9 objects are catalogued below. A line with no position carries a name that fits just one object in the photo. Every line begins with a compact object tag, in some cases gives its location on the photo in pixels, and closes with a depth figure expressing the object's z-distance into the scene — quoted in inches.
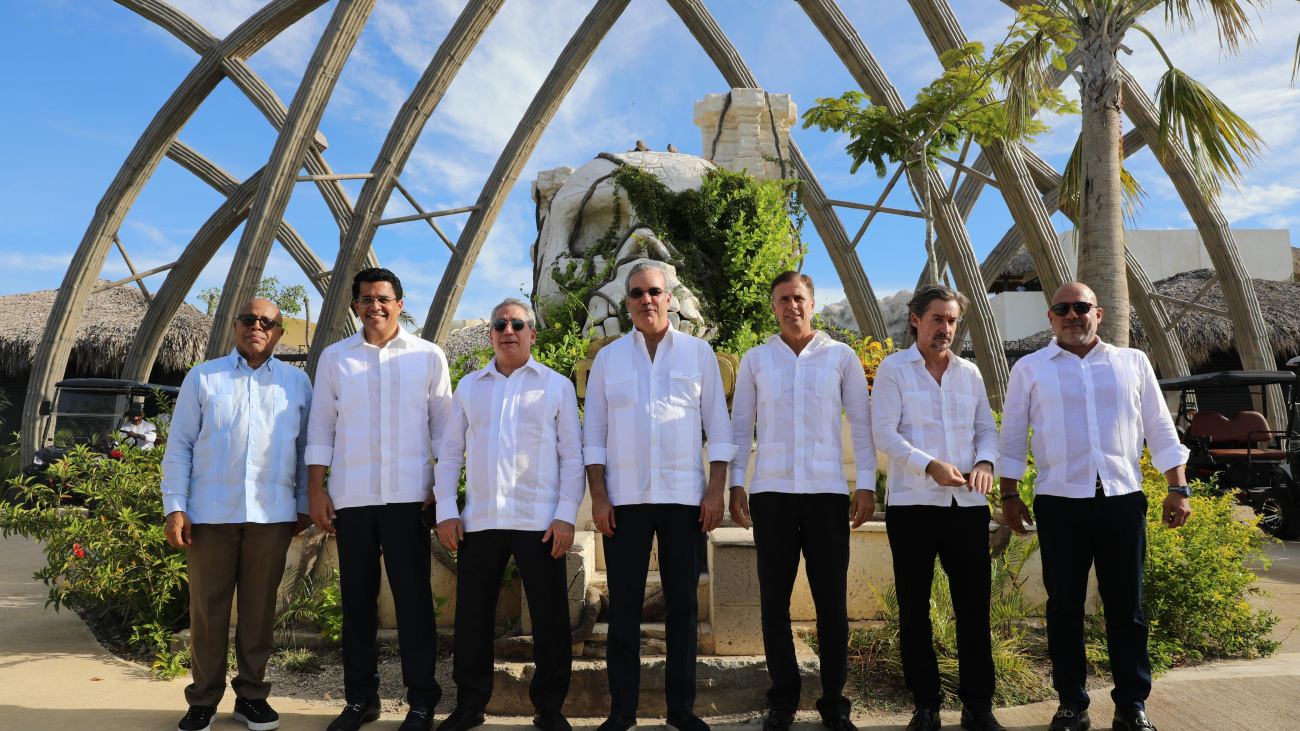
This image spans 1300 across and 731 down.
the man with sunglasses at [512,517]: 122.1
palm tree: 277.4
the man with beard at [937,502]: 121.4
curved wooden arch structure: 453.4
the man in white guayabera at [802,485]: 120.7
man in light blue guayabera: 127.2
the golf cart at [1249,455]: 345.9
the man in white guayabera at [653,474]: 118.2
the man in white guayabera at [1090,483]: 119.7
